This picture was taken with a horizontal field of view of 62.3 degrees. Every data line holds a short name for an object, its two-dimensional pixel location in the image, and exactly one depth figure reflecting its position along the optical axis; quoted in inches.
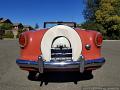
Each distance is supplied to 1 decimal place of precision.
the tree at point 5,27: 954.5
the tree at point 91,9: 778.3
